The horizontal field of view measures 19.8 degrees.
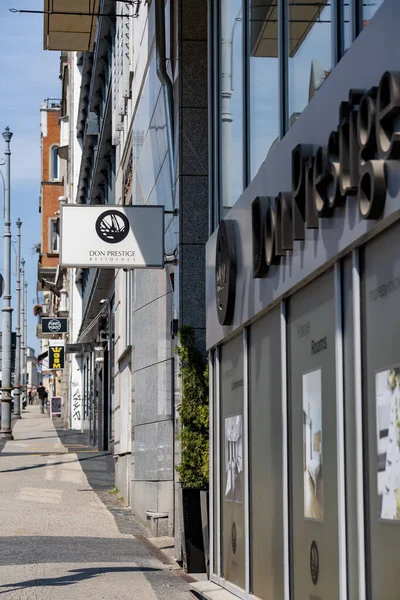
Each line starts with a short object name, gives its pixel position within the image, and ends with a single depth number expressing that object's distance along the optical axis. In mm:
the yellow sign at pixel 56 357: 54031
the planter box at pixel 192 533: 12614
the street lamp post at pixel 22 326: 93562
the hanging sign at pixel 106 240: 14453
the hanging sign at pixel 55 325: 54688
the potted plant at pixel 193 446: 12656
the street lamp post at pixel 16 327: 54969
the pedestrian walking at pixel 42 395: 73875
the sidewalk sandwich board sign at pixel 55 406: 61931
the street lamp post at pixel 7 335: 35500
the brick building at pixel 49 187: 69125
